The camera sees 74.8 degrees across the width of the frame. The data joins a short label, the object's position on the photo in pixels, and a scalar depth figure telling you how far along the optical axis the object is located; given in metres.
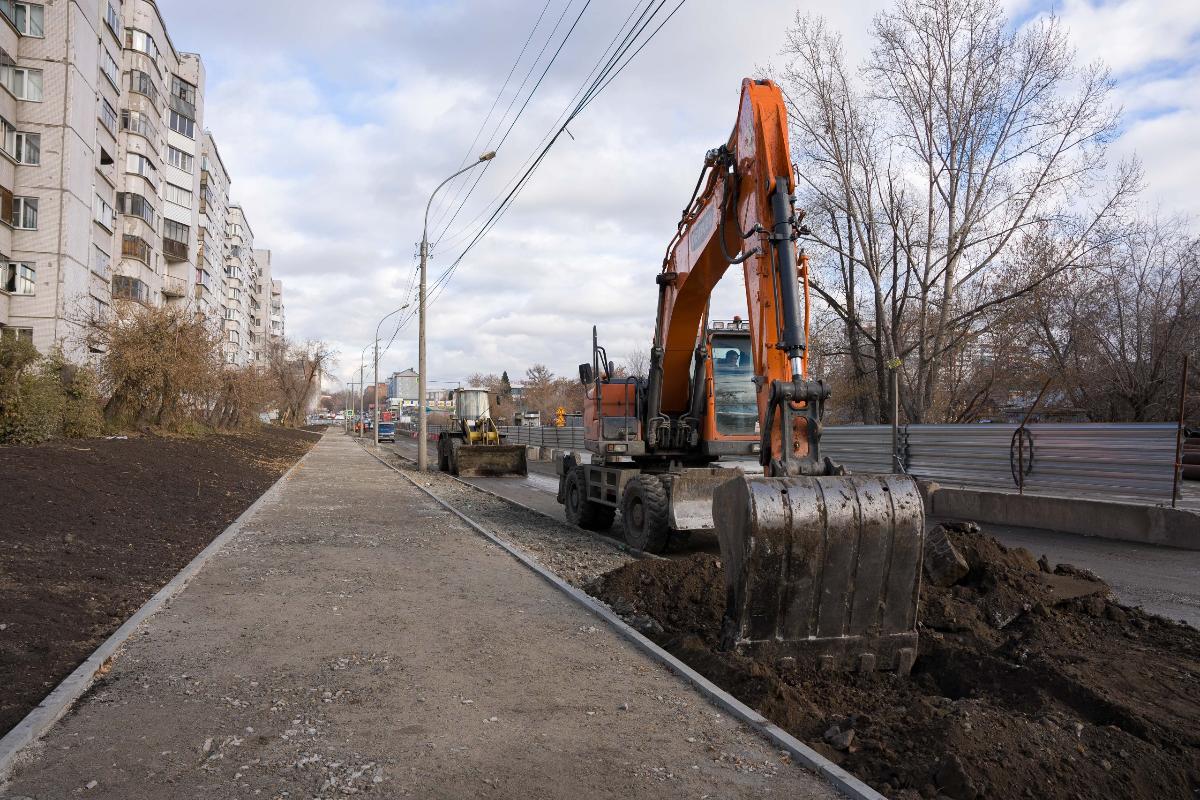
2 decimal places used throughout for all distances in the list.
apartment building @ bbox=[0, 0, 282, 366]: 27.52
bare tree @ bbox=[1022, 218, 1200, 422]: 20.62
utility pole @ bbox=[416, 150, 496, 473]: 27.71
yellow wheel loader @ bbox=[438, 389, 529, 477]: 25.58
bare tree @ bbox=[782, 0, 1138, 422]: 21.88
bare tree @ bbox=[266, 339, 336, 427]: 76.88
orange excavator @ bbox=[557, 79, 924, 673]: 4.93
